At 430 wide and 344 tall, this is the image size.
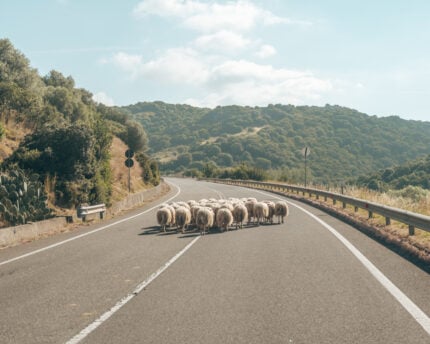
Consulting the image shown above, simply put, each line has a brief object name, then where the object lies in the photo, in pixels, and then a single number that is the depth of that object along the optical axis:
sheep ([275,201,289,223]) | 16.36
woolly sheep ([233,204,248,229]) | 14.98
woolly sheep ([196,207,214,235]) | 13.88
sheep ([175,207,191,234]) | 14.41
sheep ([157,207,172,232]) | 14.51
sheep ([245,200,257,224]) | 16.30
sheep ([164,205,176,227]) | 14.82
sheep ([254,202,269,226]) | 15.97
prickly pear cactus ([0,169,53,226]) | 14.59
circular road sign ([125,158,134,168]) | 29.64
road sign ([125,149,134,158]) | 29.66
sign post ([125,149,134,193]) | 29.65
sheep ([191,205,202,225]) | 15.04
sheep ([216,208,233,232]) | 14.21
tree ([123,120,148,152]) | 55.62
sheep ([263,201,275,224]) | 16.39
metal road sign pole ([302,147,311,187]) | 32.54
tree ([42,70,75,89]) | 63.81
